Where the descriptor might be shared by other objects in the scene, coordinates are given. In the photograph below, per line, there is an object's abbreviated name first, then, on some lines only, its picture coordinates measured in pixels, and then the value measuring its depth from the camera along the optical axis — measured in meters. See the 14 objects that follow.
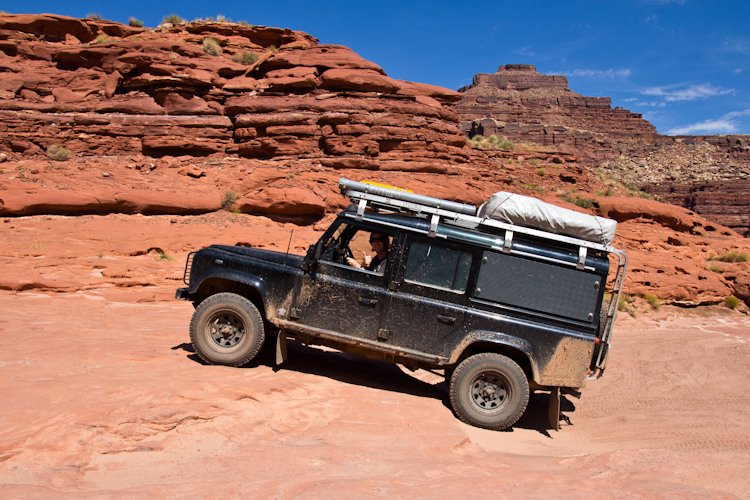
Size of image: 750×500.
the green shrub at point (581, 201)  26.49
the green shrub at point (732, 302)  14.24
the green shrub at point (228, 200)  17.25
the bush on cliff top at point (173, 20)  29.53
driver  5.46
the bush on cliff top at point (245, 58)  25.73
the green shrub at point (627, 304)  13.14
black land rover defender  5.08
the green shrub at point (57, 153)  20.00
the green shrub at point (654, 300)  13.61
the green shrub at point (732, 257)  18.69
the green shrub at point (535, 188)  30.90
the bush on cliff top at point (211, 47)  25.62
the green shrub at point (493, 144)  42.95
